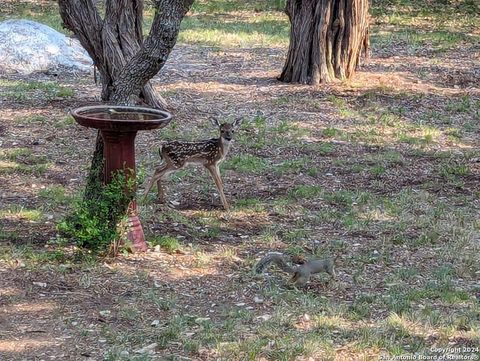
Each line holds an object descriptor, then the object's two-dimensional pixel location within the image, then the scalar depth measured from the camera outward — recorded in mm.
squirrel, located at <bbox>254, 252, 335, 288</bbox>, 13297
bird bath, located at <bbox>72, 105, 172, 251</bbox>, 13430
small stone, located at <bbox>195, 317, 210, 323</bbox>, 12000
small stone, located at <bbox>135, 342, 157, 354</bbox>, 11062
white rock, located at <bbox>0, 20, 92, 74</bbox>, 29281
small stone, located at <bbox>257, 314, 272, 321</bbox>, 12109
